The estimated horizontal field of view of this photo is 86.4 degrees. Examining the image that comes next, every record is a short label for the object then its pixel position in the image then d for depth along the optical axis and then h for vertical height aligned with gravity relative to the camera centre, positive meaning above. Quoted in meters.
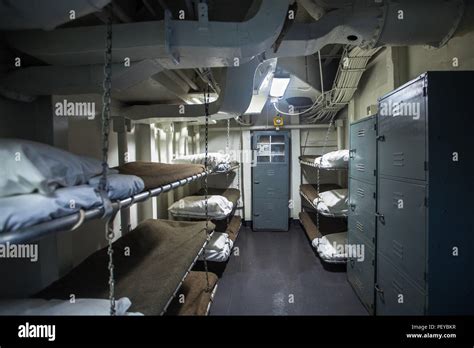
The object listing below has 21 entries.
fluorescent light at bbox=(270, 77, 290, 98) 3.21 +1.05
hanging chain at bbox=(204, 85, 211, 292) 2.21 -1.08
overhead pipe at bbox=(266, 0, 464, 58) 1.61 +0.90
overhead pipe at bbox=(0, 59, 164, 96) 1.27 +0.45
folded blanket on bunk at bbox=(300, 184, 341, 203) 4.09 -0.50
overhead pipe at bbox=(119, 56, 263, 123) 2.06 +0.58
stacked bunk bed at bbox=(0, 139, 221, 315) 0.67 -0.16
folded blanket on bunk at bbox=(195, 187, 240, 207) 4.38 -0.57
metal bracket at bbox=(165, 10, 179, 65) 1.16 +0.62
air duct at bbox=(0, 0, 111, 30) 0.91 +0.58
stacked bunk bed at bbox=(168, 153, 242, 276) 3.15 -0.66
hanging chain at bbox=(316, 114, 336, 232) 5.21 +0.66
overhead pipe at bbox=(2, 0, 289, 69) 1.17 +0.60
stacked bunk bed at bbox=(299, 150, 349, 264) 3.25 -0.69
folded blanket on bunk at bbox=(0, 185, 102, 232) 0.60 -0.11
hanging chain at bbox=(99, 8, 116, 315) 0.85 +0.06
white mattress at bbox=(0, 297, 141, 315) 1.00 -0.58
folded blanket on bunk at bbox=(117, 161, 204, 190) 1.35 -0.05
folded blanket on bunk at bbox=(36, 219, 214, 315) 1.32 -0.69
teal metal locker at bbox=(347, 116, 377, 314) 2.31 -0.45
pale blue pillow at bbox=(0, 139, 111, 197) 0.71 -0.01
